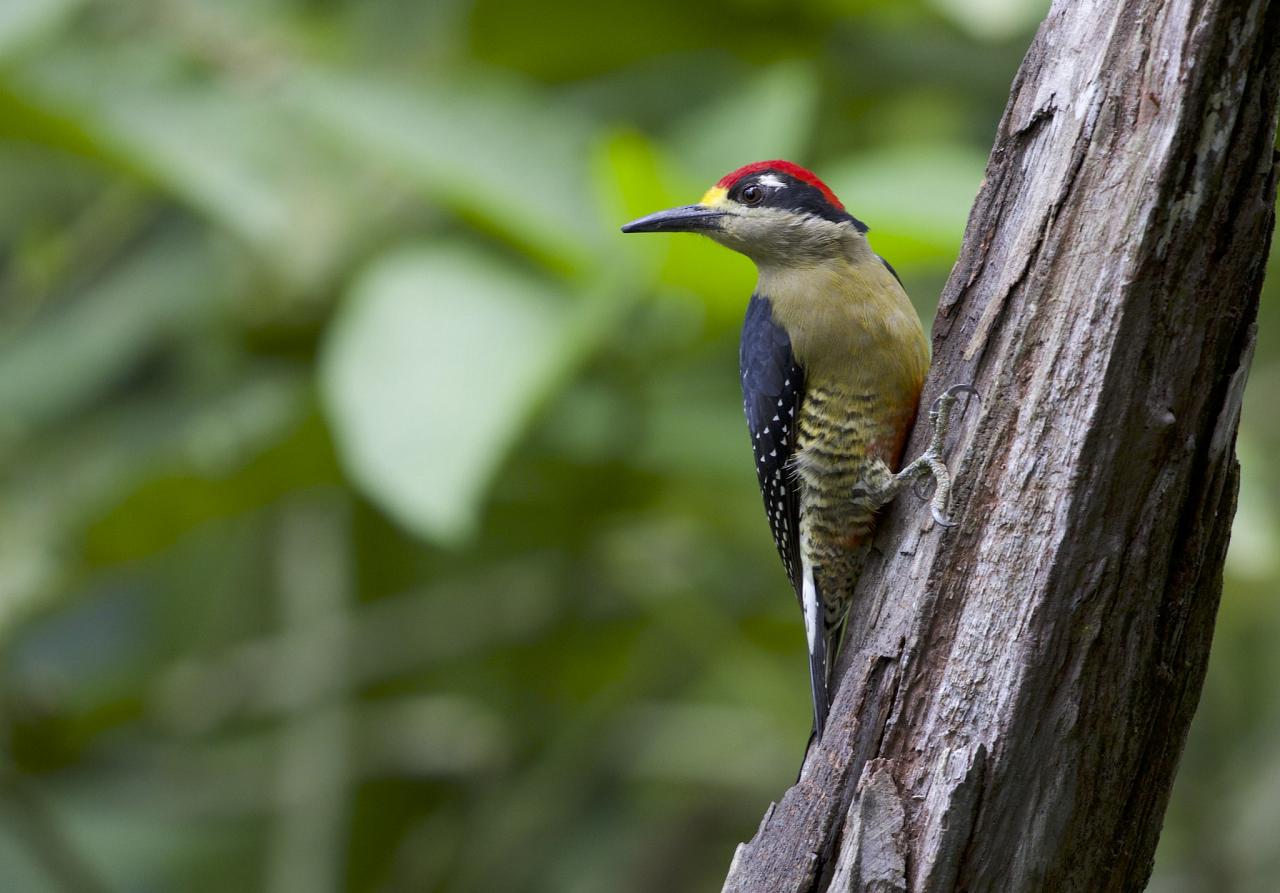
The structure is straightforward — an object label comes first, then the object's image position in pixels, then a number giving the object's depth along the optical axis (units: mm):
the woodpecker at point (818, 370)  5059
